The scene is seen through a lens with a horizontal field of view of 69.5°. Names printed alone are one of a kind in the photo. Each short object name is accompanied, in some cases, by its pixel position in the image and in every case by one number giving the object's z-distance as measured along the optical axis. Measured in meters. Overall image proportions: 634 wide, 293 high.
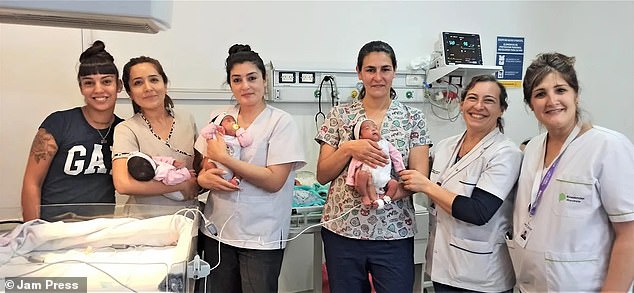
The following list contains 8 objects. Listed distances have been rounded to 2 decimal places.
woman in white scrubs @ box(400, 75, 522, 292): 1.48
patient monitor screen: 2.86
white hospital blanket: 1.03
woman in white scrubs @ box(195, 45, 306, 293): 1.66
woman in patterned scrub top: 1.65
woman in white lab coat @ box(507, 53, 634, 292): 1.25
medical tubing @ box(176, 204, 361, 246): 1.66
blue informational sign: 3.17
